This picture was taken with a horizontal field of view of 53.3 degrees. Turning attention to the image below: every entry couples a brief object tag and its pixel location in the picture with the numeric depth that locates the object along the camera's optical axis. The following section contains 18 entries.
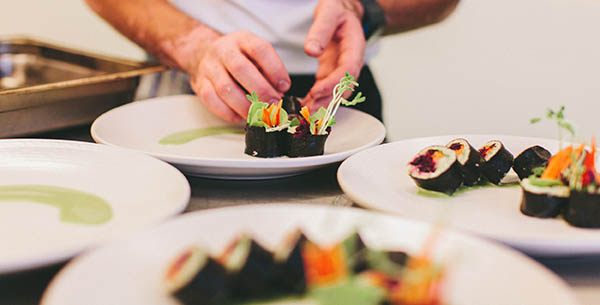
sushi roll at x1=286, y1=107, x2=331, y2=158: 1.53
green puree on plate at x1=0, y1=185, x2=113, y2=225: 1.14
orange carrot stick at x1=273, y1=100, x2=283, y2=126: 1.58
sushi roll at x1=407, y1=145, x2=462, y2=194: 1.33
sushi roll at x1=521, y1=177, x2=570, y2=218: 1.16
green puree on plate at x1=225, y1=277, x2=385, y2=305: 0.71
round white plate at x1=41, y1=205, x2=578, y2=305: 0.80
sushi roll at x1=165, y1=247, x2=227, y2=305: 0.81
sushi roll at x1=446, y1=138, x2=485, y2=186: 1.38
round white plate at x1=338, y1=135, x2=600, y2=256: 0.98
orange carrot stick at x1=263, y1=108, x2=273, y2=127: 1.57
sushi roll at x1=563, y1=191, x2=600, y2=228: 1.09
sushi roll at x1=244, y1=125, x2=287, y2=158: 1.55
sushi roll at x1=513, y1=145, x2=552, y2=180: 1.39
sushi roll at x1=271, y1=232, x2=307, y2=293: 0.85
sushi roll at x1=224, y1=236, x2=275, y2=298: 0.83
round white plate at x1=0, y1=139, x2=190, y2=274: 0.96
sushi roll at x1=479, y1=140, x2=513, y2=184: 1.41
